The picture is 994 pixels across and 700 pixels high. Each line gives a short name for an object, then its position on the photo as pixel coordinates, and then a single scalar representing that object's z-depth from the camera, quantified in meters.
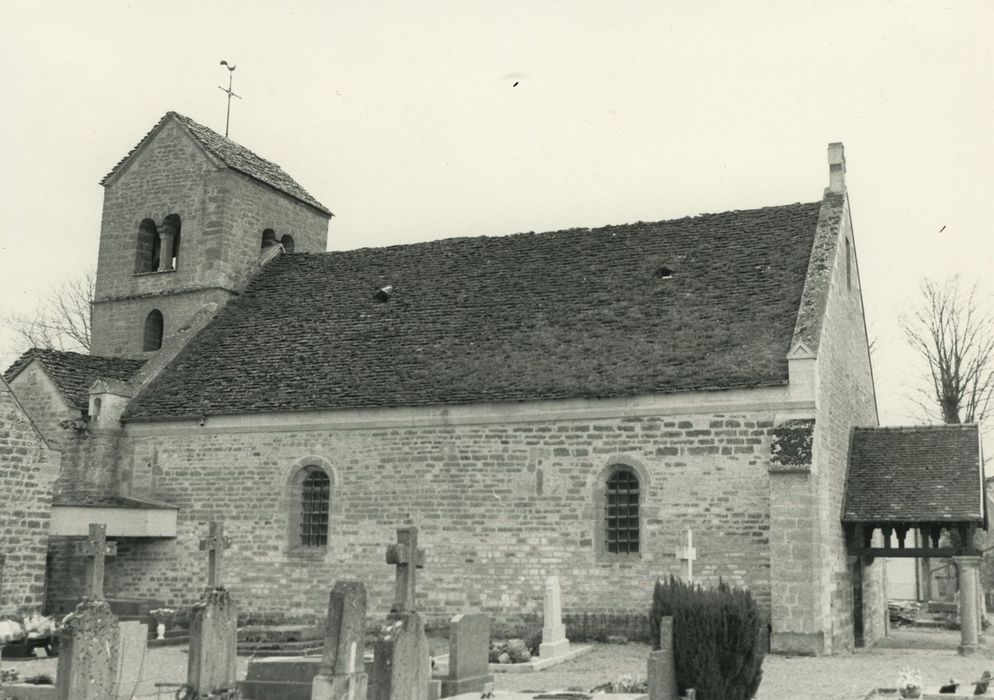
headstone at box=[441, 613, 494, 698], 13.65
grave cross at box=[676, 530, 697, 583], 18.19
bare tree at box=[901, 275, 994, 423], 38.56
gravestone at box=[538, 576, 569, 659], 17.45
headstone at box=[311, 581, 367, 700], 9.81
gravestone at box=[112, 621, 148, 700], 13.89
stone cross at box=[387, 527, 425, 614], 11.07
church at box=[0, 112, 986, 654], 19.03
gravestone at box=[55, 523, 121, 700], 11.17
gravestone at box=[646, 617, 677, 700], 11.95
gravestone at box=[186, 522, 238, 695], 11.83
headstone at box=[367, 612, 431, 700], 10.44
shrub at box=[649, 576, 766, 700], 12.27
